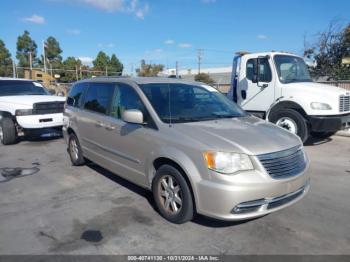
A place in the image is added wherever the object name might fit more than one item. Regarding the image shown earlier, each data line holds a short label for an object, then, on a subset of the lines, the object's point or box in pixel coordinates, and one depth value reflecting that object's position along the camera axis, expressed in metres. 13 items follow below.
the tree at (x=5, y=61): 54.36
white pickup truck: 9.14
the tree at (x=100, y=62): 66.81
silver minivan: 3.54
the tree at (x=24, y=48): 58.28
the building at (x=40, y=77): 24.48
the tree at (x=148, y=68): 62.67
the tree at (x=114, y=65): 68.88
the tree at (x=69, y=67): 62.47
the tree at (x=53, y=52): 61.53
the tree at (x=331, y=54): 21.12
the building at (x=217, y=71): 51.27
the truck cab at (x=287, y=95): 7.92
